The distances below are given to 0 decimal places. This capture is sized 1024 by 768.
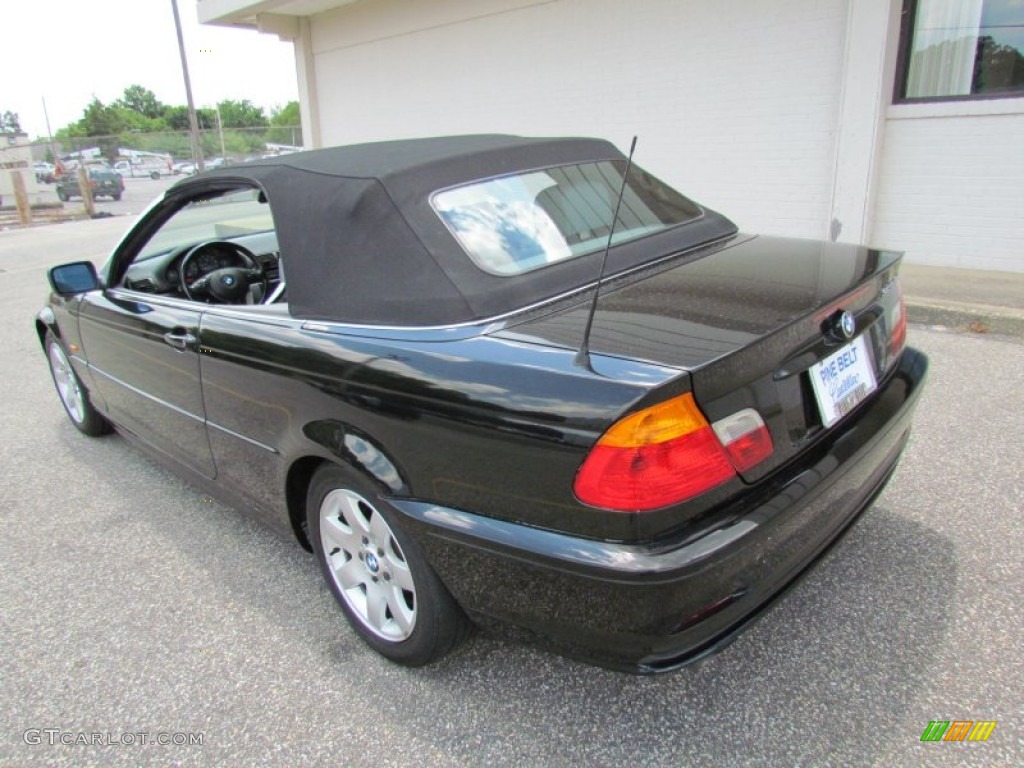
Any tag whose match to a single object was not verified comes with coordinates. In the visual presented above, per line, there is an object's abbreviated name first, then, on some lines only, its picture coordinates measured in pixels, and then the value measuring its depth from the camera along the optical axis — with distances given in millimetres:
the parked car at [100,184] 26516
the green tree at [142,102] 95750
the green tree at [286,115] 88488
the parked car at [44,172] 29422
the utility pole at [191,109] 18859
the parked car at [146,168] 31256
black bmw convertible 1699
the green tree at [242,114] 84500
